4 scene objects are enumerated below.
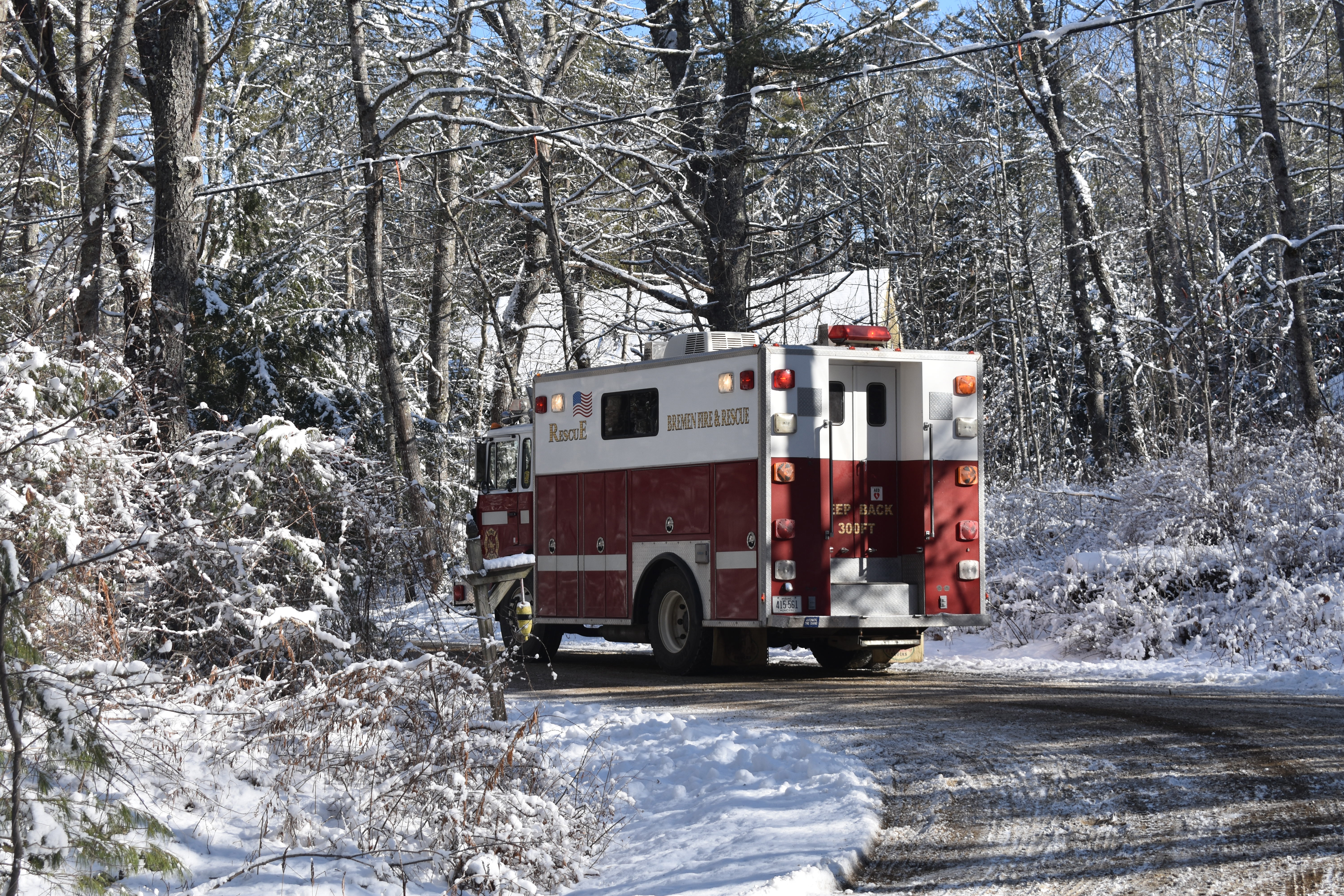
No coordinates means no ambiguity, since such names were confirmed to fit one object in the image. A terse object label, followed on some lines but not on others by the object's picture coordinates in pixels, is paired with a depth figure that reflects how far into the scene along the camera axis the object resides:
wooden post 13.91
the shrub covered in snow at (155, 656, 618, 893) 12.34
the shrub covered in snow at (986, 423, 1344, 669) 27.70
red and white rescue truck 25.89
